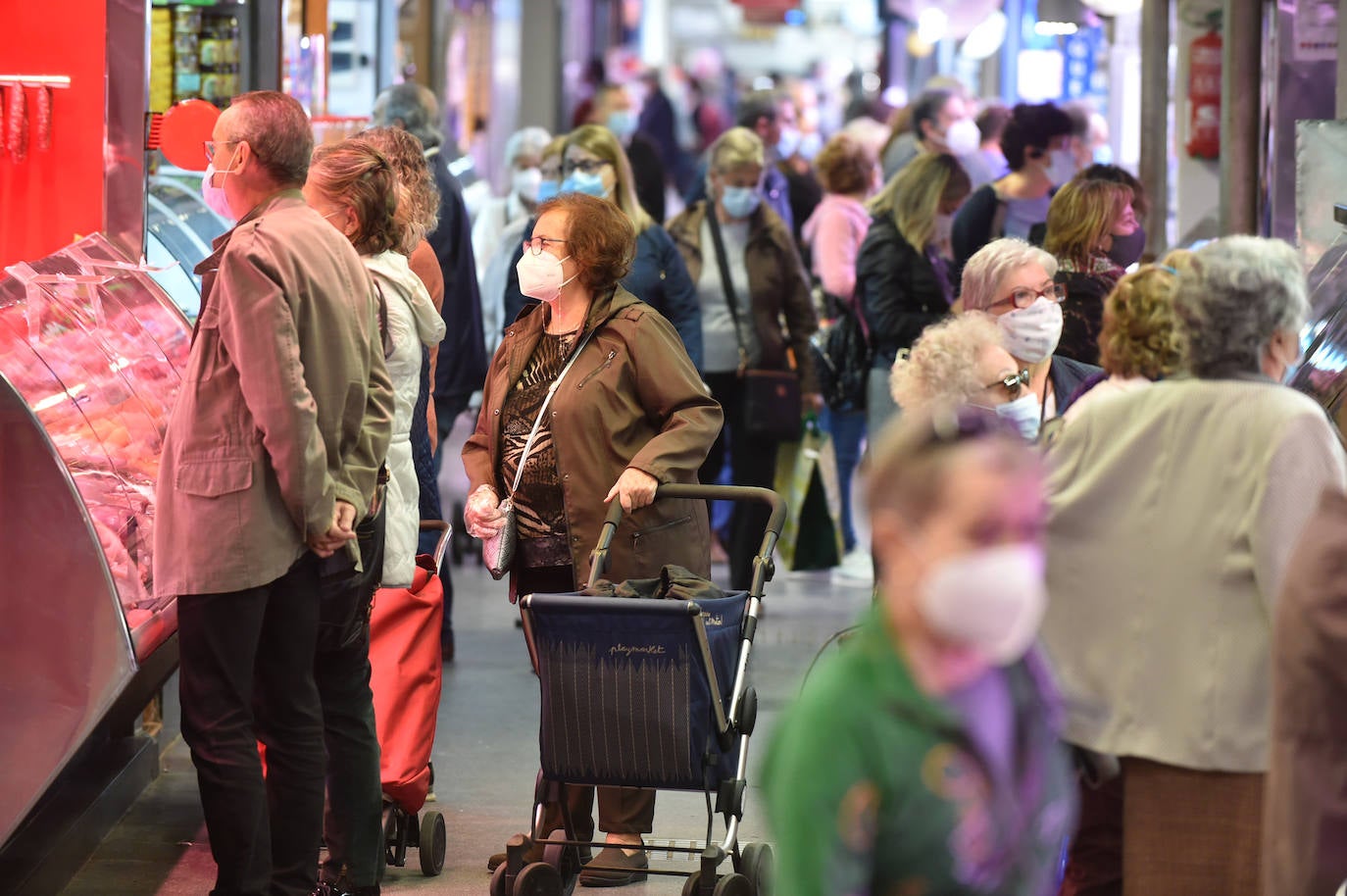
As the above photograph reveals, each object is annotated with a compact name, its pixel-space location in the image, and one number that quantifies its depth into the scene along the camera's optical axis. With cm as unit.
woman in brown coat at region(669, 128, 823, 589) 1687
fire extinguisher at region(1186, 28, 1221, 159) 2281
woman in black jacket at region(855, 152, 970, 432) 1633
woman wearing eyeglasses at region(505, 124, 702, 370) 1504
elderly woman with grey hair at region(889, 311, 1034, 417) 915
